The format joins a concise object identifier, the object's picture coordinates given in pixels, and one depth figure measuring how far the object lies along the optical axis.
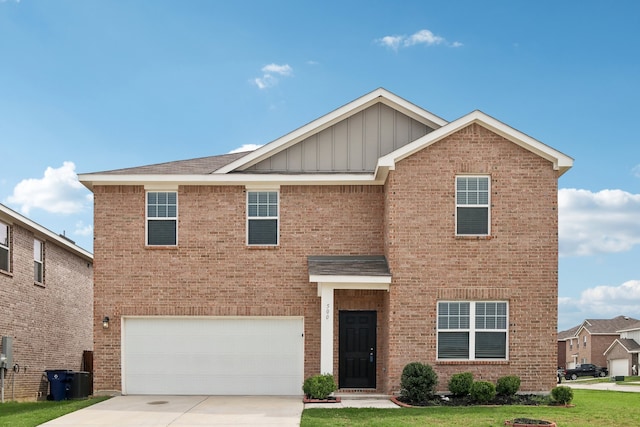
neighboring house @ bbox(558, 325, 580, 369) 77.81
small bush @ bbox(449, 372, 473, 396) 17.45
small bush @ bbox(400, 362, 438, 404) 17.16
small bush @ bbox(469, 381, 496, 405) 17.19
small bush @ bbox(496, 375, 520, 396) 17.62
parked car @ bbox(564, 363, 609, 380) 58.12
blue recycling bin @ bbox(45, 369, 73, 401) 21.36
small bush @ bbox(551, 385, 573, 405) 17.17
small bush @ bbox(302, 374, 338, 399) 17.31
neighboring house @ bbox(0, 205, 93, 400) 21.56
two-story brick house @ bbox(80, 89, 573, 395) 19.58
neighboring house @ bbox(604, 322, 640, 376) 61.00
